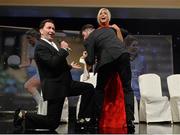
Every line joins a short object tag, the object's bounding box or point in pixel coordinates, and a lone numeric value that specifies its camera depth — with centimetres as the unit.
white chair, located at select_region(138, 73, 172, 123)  484
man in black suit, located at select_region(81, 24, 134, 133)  353
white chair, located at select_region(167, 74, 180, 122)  497
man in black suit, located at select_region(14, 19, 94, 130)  329
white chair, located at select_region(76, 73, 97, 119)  502
